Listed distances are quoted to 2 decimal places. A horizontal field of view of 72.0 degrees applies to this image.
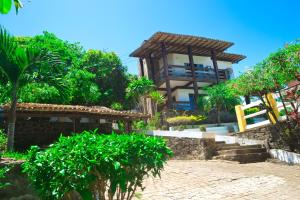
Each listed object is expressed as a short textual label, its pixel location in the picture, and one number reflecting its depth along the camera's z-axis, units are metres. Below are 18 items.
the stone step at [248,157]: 8.17
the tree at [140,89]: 15.15
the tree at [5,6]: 1.12
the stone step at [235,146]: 8.93
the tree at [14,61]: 5.43
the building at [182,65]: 17.28
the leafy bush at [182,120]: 13.62
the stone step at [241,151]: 8.41
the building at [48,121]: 8.39
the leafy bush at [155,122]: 12.95
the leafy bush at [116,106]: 15.62
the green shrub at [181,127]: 12.66
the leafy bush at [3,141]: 6.88
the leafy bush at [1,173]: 2.94
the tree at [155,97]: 14.87
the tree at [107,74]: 17.48
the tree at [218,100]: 15.39
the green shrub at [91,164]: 2.37
